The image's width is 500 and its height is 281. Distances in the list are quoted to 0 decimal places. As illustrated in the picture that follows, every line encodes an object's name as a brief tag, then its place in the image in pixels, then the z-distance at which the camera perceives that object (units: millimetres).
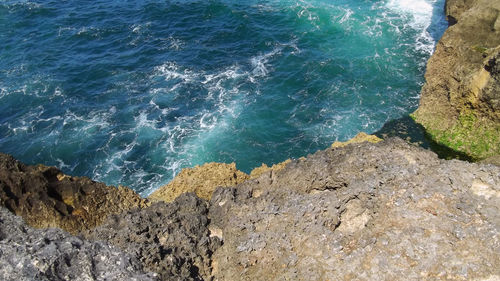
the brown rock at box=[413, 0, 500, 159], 32812
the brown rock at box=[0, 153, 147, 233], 20781
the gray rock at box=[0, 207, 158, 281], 15773
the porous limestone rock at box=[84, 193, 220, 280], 18547
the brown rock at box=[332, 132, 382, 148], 30672
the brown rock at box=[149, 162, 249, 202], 26155
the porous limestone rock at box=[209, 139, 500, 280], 16875
